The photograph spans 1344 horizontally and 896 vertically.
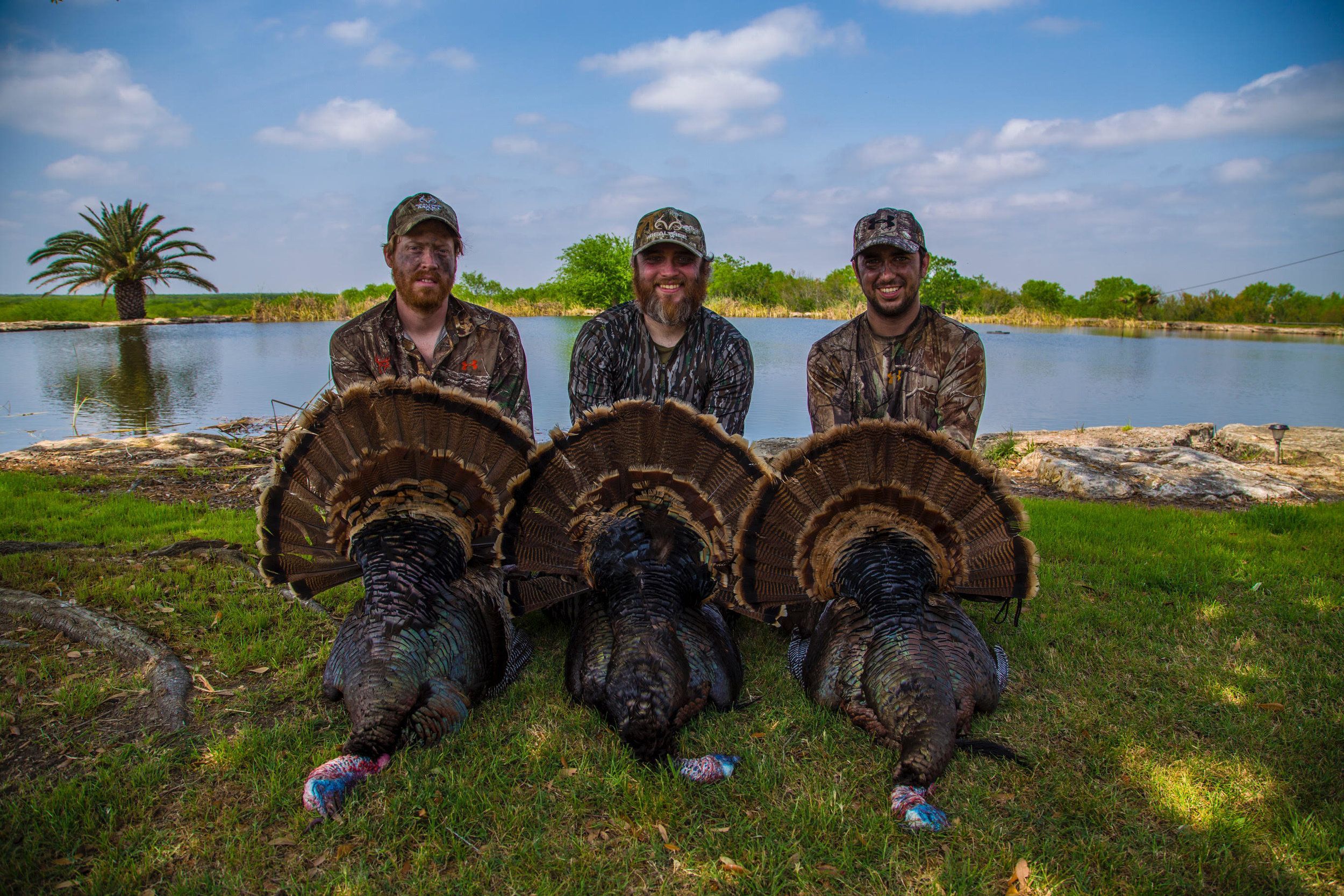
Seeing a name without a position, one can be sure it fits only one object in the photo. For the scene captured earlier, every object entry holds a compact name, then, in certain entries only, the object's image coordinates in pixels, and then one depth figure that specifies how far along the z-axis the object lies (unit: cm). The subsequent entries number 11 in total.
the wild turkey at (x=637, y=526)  312
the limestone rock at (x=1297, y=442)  824
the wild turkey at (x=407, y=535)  276
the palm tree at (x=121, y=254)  2745
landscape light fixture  834
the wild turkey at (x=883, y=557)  285
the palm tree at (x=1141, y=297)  6850
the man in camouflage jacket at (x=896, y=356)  426
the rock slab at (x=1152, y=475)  692
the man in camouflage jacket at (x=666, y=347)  436
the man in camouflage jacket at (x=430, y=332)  419
